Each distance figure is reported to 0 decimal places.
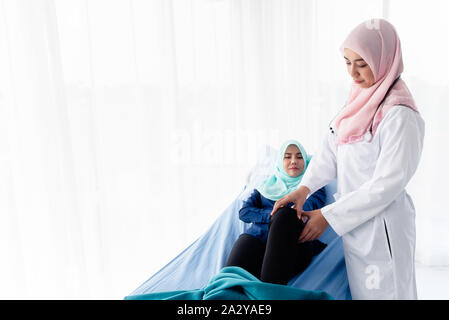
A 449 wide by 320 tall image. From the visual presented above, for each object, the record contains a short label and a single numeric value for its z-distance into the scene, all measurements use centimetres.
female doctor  119
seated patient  140
